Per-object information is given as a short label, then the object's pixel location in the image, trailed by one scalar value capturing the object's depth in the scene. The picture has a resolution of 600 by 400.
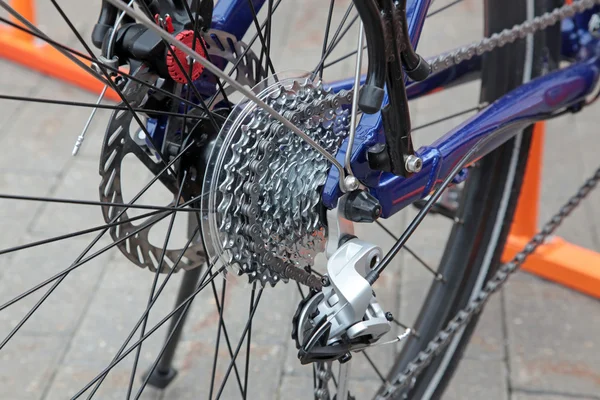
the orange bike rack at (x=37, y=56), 2.16
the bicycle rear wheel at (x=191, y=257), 1.15
